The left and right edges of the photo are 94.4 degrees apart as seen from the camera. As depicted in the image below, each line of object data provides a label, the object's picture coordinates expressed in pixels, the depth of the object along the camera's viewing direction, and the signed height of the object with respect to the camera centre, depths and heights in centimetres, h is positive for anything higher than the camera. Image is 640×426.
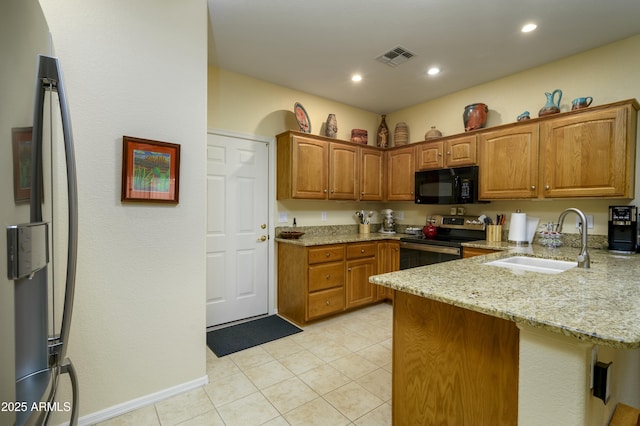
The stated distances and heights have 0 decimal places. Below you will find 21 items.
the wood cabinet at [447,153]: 326 +64
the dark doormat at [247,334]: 269 -126
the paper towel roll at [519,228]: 295 -20
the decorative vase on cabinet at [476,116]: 325 +102
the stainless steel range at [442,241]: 312 -37
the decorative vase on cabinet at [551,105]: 271 +95
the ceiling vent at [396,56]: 271 +144
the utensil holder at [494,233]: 318 -27
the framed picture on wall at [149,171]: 176 +22
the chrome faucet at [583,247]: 153 -21
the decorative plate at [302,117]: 339 +104
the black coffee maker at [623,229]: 234 -17
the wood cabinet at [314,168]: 327 +46
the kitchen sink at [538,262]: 201 -38
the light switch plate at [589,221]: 270 -12
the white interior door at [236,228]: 309 -23
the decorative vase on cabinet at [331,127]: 367 +100
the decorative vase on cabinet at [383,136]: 421 +103
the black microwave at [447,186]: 321 +25
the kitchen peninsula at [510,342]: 88 -51
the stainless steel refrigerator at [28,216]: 58 -2
